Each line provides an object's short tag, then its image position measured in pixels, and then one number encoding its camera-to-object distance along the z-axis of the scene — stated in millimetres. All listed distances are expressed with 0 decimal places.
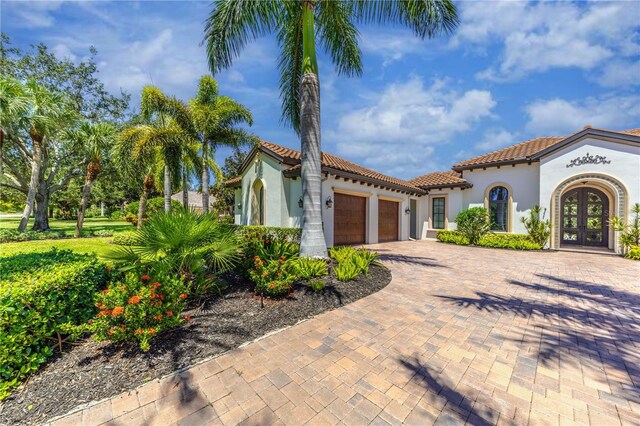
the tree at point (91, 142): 16500
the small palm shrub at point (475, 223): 14898
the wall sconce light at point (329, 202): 12414
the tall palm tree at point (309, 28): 7555
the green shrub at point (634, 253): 10312
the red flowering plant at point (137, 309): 3252
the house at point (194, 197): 38703
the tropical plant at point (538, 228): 13414
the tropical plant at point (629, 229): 11133
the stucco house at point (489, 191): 12280
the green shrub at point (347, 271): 6461
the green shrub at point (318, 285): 5688
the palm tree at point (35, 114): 9820
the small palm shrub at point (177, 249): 4535
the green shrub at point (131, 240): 4814
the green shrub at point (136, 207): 26781
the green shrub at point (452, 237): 15289
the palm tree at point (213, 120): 14539
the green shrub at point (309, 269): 6141
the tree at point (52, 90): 18216
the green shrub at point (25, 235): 13977
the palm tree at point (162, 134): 13602
